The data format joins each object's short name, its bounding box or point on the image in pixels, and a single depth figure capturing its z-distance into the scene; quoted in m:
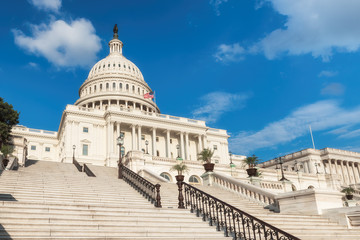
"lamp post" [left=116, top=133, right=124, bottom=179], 24.14
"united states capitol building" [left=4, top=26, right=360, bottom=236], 23.33
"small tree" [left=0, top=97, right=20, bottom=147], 48.31
